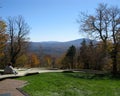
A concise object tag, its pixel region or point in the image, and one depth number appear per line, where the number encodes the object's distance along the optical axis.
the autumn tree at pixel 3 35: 17.32
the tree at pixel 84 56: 25.57
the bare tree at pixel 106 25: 13.31
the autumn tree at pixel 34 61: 40.09
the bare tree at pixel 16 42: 18.73
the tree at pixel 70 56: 34.25
